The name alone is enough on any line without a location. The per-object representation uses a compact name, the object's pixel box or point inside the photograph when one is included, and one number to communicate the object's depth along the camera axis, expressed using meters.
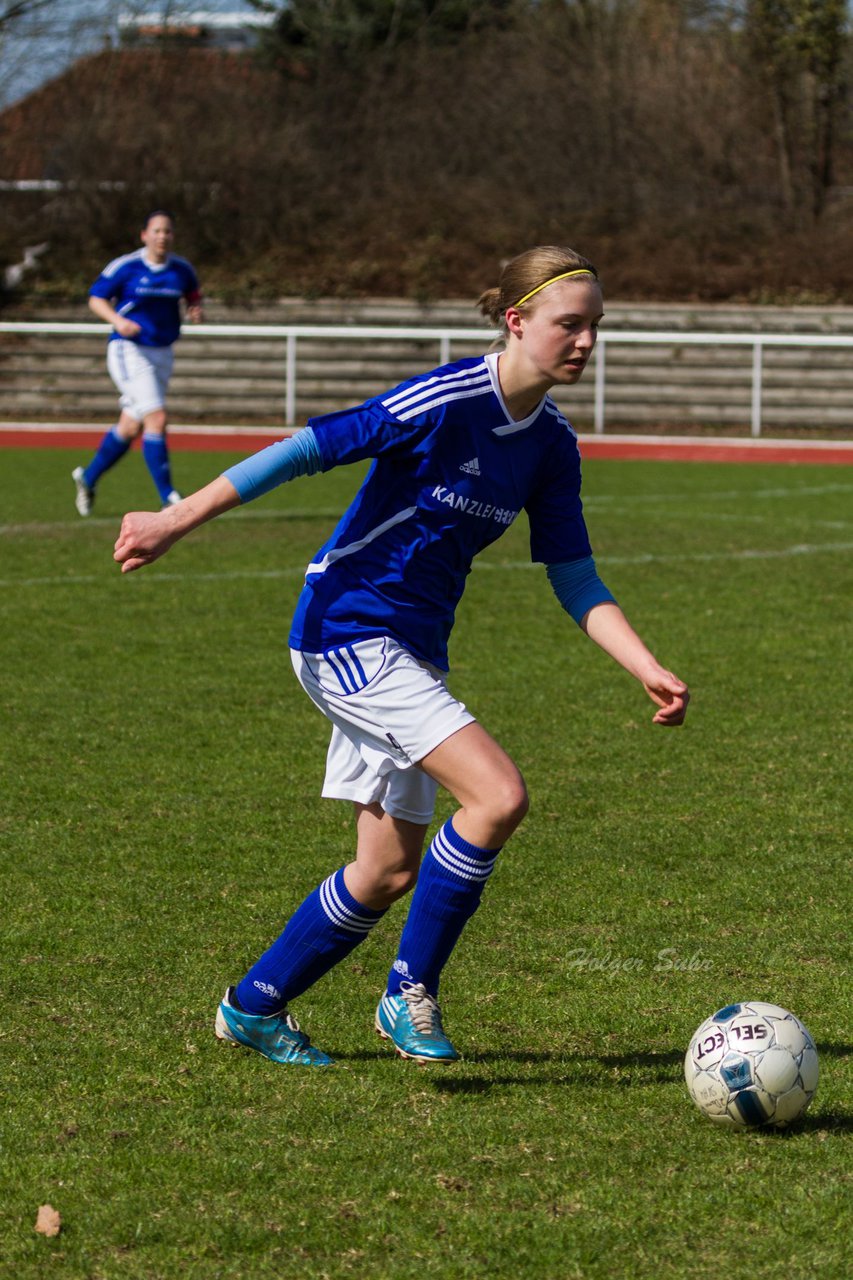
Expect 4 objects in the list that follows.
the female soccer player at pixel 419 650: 7.17
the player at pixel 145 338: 25.92
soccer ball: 6.67
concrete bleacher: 49.94
